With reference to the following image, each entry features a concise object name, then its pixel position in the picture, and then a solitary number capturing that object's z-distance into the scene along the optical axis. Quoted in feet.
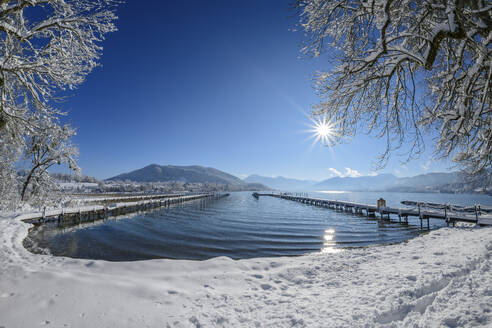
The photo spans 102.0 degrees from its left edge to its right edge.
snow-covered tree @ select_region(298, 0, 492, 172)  12.06
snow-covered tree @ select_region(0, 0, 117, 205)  18.21
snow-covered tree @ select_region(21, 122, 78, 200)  68.90
